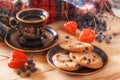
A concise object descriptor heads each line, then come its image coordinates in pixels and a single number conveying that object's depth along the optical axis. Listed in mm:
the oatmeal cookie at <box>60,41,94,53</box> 739
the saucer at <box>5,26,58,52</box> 798
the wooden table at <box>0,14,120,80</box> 704
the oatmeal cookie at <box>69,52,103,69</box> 700
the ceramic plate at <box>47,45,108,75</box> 698
